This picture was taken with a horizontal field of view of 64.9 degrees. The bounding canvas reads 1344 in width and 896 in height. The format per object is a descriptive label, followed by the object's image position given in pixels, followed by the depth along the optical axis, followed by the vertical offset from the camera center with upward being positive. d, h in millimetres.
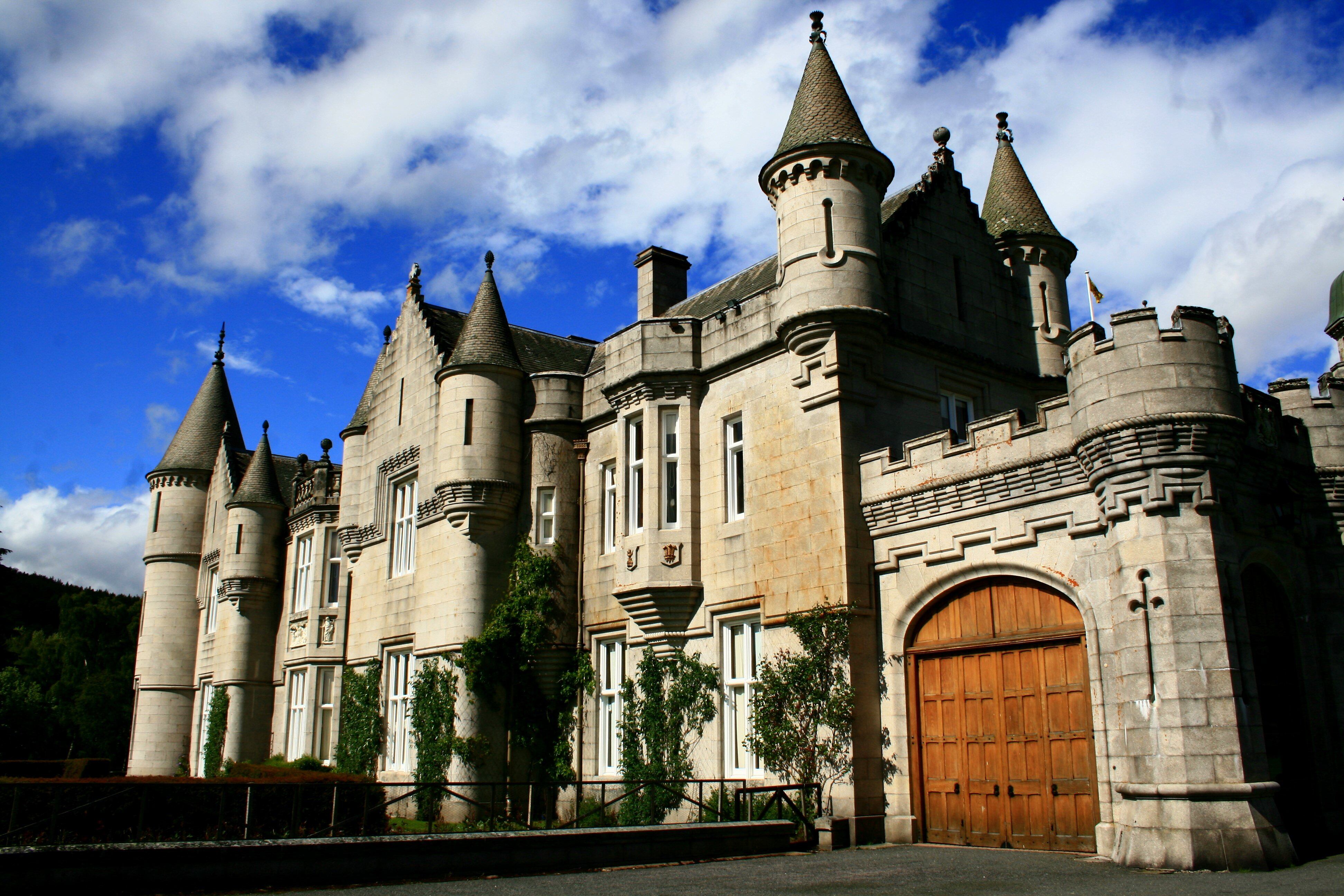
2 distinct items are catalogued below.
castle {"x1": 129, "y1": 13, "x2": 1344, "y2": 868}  12617 +3131
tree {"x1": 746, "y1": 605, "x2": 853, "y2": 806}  15500 +151
